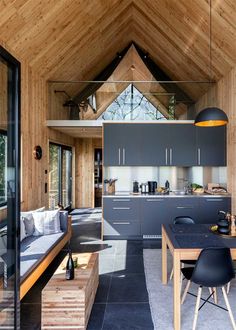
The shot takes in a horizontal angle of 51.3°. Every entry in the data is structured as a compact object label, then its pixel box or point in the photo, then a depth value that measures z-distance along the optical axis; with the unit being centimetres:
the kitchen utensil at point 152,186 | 583
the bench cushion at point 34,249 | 293
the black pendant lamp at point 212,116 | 306
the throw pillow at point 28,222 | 407
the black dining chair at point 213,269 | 226
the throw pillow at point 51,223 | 425
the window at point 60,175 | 680
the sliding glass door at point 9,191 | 194
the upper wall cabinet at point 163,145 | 553
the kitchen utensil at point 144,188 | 580
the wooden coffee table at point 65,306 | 231
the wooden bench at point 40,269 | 269
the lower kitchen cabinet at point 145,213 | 521
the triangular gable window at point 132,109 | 585
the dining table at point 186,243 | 233
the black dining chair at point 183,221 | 352
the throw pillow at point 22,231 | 389
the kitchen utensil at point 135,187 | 583
